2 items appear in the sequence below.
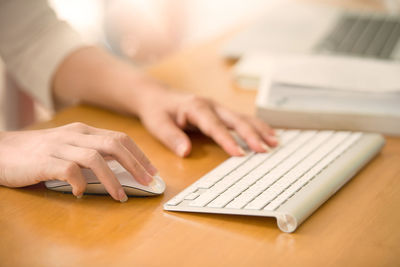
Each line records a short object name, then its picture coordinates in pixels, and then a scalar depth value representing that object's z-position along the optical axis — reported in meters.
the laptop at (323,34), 1.35
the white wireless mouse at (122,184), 0.92
